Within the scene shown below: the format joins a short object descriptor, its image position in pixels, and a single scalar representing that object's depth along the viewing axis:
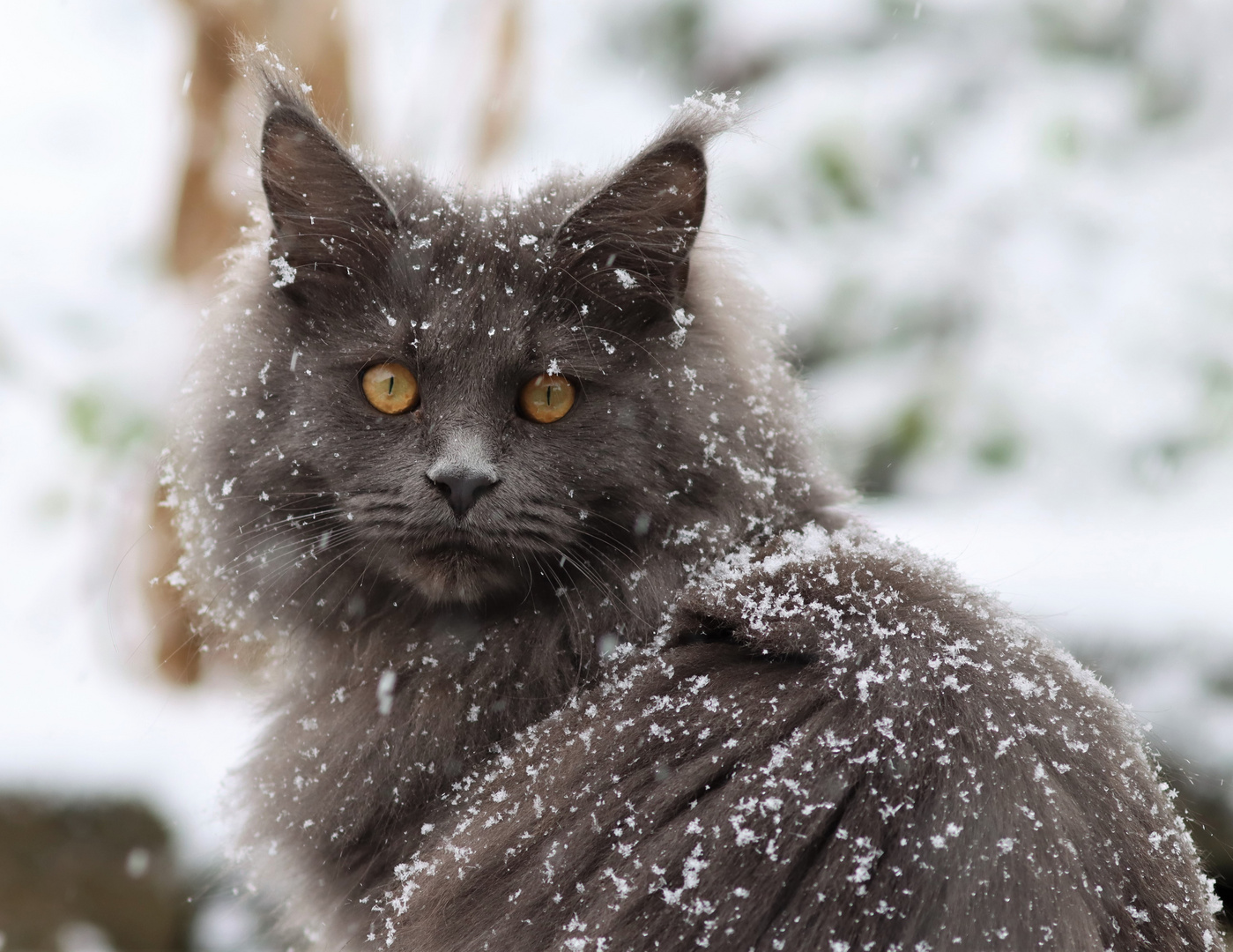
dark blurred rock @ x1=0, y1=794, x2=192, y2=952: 3.76
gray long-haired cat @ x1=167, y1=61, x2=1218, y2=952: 3.05
